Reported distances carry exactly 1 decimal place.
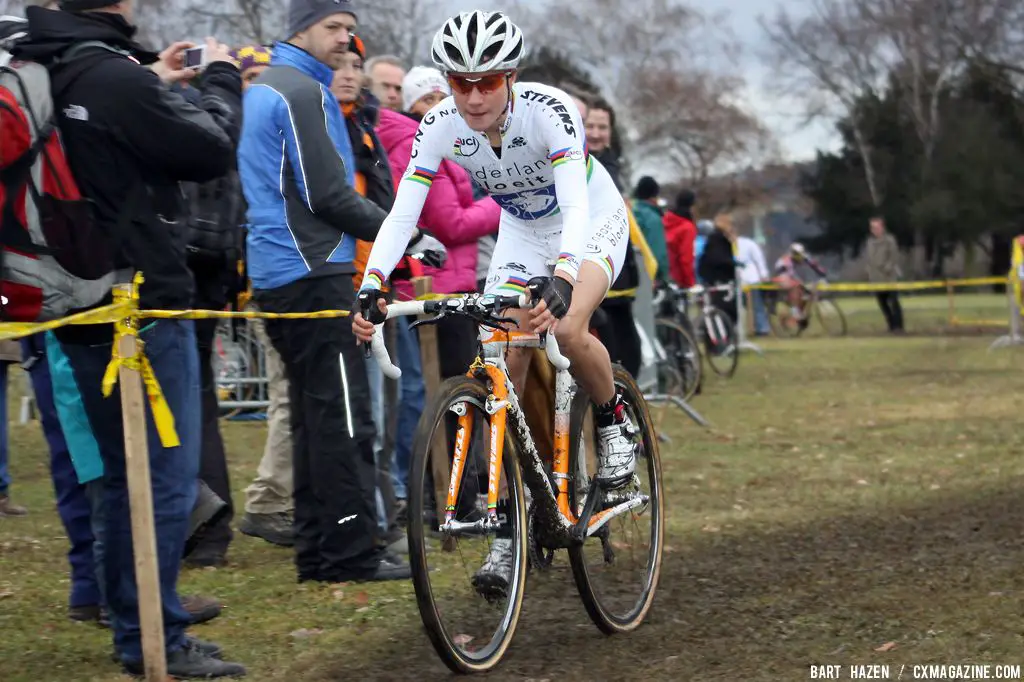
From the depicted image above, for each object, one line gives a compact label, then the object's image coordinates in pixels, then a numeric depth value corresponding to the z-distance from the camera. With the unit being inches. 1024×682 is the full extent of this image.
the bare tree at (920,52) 2065.7
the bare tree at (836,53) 2444.6
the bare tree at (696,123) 2368.4
